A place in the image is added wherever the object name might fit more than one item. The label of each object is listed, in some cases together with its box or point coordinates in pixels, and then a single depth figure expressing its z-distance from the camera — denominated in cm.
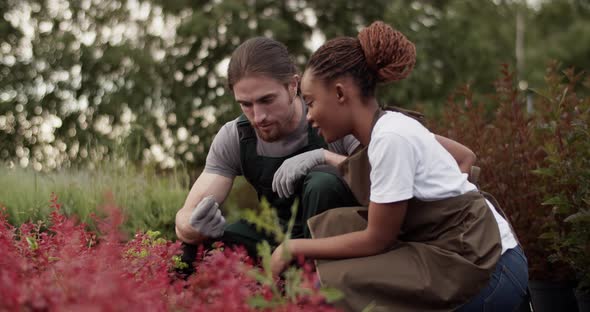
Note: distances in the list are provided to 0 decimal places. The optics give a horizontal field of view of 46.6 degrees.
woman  250
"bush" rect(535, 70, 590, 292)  335
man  314
